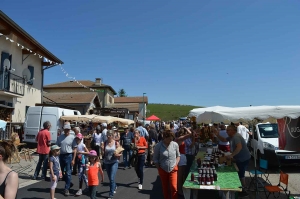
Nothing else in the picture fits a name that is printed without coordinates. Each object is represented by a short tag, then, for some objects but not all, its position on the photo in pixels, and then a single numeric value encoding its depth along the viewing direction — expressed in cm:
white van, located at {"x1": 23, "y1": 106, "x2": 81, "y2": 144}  1367
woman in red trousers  555
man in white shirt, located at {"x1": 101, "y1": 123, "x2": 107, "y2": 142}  1184
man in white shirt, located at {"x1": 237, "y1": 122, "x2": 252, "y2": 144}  1292
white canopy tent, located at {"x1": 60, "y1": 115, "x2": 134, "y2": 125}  1411
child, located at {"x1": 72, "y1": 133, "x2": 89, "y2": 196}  734
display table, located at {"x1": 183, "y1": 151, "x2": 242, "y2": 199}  462
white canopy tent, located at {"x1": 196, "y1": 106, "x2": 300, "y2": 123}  638
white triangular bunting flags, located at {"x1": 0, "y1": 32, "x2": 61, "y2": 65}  1496
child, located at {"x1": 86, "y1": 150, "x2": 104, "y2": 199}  588
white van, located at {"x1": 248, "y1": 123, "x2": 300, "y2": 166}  982
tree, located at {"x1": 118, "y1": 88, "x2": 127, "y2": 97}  9366
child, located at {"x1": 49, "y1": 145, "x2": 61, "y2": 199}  612
